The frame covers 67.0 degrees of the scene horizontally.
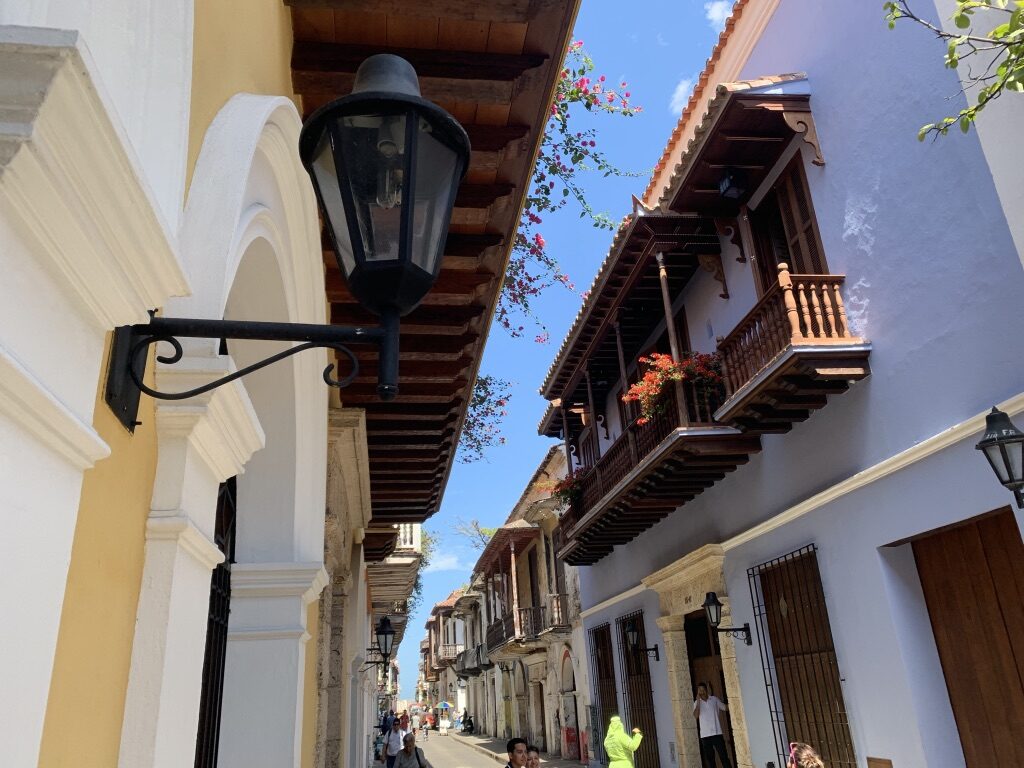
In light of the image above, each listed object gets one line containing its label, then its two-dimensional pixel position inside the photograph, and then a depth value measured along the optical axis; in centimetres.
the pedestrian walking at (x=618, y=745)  920
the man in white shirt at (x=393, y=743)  1522
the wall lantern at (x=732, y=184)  883
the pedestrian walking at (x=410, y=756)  855
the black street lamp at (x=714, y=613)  920
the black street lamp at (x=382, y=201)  146
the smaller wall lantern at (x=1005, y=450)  469
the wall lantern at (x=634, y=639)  1261
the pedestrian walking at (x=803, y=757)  660
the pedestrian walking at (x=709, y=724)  1016
